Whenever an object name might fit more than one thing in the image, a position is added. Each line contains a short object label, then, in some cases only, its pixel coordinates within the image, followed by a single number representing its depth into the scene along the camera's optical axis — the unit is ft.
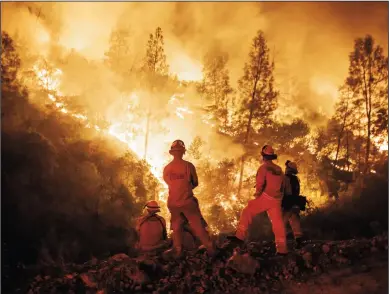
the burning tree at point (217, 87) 69.97
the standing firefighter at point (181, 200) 24.63
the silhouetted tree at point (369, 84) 60.08
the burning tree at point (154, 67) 58.13
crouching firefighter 25.58
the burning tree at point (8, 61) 41.36
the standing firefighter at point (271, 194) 23.91
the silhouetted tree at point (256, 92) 65.16
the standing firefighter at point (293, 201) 26.78
